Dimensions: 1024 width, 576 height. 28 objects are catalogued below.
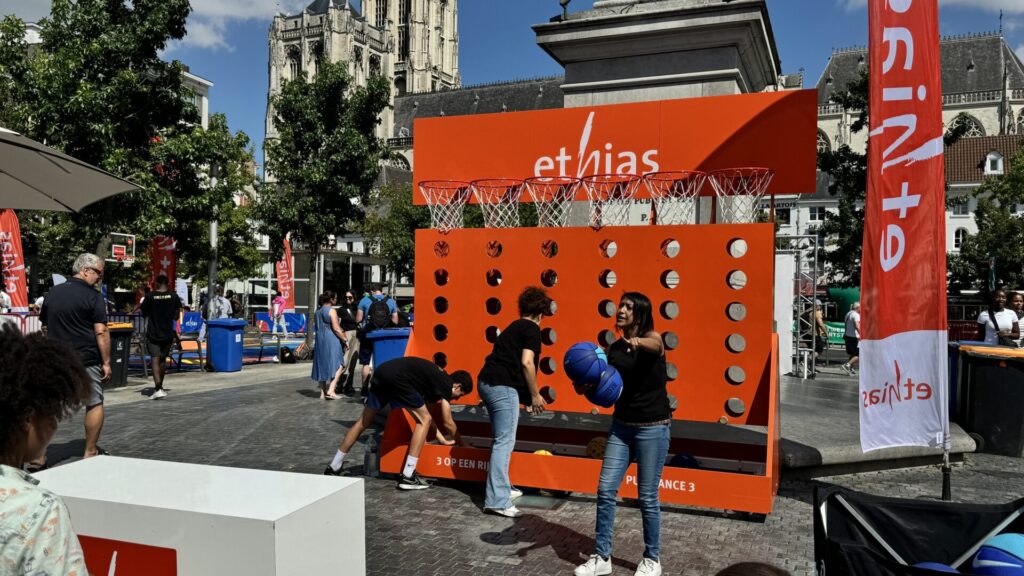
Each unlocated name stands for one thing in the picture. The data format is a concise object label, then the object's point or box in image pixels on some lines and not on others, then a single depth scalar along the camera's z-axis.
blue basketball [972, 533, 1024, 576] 2.39
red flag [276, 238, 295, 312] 28.59
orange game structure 6.15
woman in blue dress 12.41
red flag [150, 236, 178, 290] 19.23
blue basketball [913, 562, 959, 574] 2.30
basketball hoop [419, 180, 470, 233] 7.41
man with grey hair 6.98
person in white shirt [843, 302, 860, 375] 16.77
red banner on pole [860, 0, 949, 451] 5.31
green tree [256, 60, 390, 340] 21.42
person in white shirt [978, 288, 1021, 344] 10.76
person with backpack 12.42
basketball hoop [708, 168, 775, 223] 6.43
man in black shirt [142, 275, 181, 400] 11.76
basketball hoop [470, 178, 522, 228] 7.35
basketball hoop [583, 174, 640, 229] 6.87
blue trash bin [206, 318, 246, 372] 16.31
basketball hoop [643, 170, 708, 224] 6.76
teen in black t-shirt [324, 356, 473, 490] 6.49
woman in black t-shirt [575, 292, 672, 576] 4.57
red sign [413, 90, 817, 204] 6.32
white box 2.69
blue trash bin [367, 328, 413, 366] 11.78
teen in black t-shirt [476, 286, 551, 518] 5.96
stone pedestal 8.16
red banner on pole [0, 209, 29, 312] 16.64
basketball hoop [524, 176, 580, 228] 7.03
